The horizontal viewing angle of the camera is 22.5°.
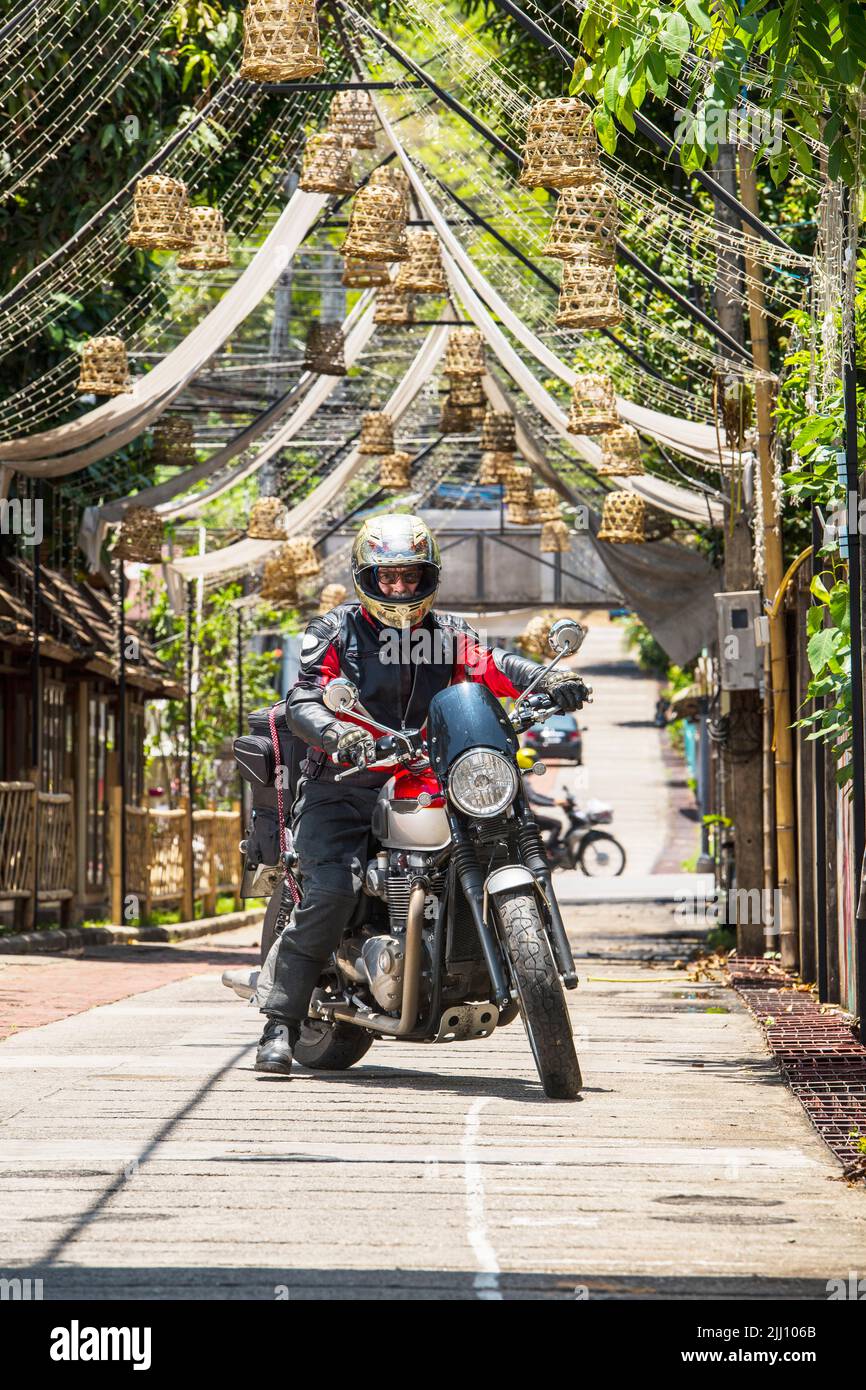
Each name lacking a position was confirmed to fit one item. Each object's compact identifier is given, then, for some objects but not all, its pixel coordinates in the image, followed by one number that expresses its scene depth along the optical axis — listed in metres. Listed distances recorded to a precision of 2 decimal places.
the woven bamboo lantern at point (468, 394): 18.59
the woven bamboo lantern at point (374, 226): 13.74
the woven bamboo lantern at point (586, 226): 12.38
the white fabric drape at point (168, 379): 15.14
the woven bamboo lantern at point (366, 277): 14.81
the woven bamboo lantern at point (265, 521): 19.70
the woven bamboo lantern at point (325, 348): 17.27
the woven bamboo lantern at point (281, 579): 21.73
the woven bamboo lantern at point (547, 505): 23.59
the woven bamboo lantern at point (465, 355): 17.61
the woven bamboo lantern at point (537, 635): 29.32
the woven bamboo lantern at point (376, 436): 19.58
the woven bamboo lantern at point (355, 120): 13.96
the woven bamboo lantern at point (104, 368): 14.37
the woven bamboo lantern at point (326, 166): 13.42
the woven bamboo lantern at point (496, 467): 20.75
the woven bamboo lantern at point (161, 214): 12.96
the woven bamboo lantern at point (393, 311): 16.36
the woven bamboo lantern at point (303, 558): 21.81
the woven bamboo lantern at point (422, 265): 15.55
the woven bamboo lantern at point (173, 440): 18.34
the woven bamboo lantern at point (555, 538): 26.36
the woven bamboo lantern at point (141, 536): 17.73
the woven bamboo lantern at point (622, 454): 16.58
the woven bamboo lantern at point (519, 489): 21.59
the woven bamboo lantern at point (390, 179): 14.37
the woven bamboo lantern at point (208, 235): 13.91
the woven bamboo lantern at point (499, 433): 18.73
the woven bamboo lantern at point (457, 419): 19.08
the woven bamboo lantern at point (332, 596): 27.78
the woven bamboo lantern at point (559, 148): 11.42
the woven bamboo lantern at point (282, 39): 11.62
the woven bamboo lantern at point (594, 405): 14.75
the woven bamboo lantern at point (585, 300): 12.55
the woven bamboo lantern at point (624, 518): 17.62
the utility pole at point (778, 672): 14.34
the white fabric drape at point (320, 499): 19.75
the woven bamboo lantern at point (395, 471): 20.80
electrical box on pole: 15.25
